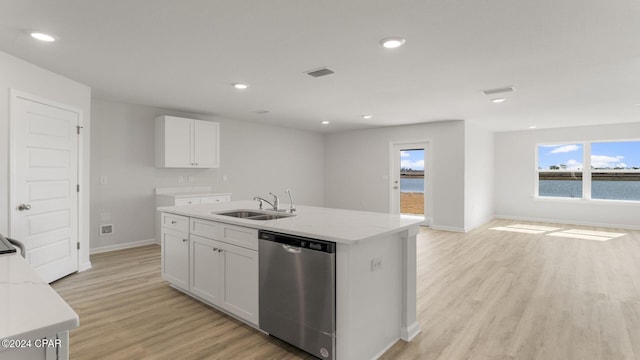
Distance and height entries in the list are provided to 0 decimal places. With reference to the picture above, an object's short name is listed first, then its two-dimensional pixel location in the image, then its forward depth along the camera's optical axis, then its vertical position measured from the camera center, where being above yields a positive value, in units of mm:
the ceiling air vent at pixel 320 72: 3352 +1145
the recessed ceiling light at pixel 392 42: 2549 +1123
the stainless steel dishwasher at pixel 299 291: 1949 -741
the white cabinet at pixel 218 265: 2461 -754
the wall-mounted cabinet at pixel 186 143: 5197 +617
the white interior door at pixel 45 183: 3094 -44
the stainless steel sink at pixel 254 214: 3000 -348
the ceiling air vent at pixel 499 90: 4035 +1154
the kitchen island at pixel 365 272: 1918 -624
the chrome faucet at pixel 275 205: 3196 -262
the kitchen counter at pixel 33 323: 798 -376
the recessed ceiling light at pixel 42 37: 2504 +1137
